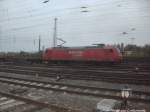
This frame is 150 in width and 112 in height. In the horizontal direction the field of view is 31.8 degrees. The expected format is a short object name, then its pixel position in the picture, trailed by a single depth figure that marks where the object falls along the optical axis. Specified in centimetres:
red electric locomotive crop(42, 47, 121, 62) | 2775
